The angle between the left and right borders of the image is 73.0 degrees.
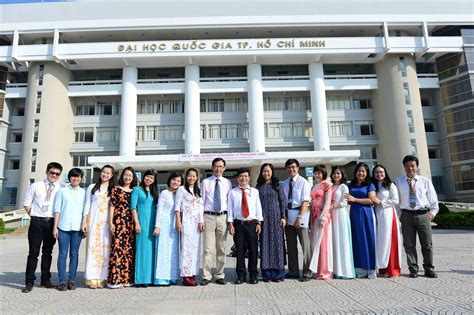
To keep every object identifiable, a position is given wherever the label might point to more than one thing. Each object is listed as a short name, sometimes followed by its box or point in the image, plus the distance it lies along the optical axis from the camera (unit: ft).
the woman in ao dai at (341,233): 17.15
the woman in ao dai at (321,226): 17.17
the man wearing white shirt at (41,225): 16.14
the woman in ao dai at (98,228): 16.42
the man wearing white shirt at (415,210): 17.21
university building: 90.07
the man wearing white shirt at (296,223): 17.38
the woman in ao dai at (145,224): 16.28
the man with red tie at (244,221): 16.69
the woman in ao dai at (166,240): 16.35
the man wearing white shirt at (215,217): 16.78
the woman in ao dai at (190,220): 16.57
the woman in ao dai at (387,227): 17.52
